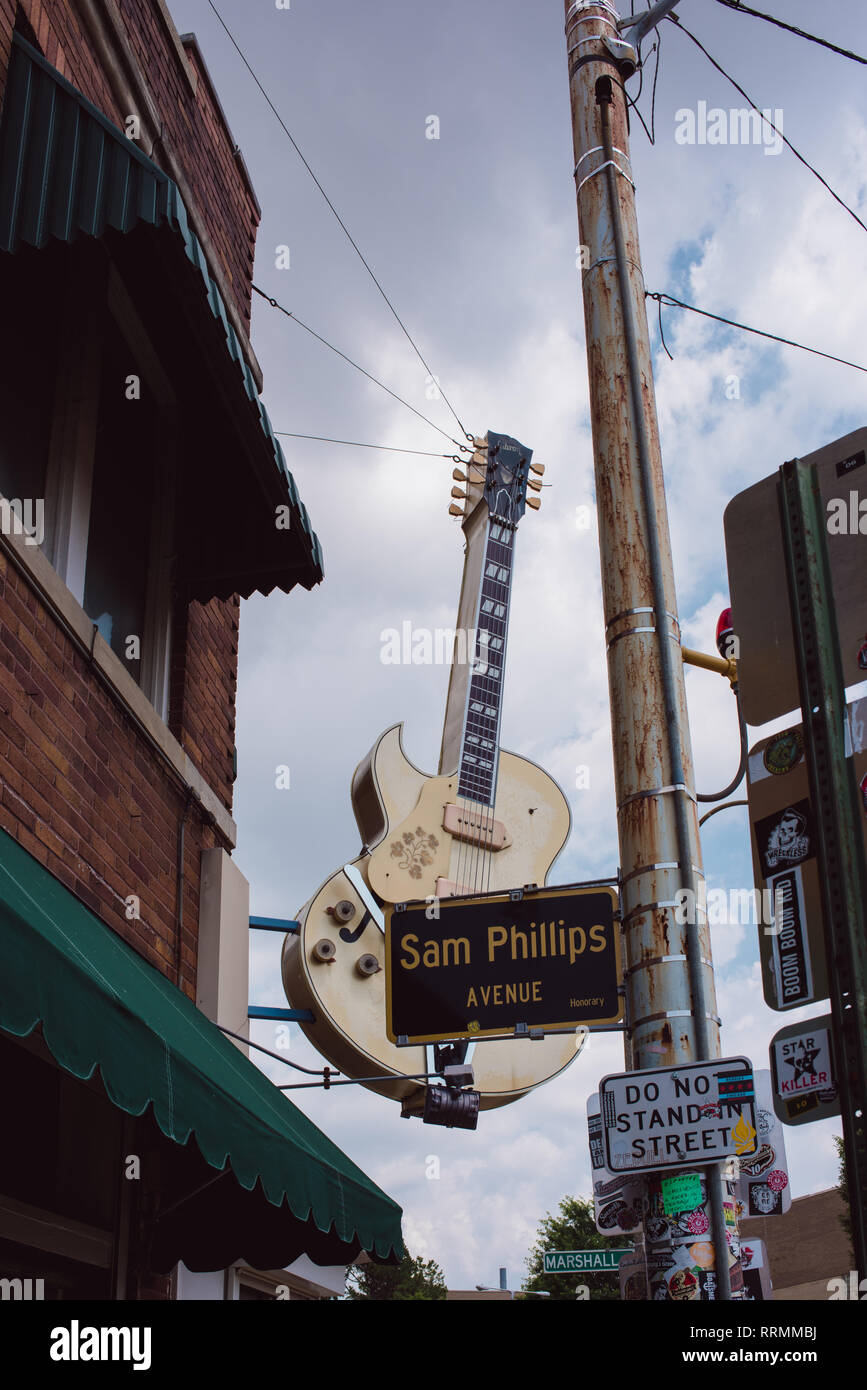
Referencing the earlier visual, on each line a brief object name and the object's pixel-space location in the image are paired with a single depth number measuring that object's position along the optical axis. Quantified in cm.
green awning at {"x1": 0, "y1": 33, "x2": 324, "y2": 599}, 477
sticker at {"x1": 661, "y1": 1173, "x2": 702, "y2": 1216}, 395
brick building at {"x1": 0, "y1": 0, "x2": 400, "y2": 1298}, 441
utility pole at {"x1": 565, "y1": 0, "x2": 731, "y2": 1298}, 418
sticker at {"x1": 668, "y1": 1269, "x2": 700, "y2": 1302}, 379
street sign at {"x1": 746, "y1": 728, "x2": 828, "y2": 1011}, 327
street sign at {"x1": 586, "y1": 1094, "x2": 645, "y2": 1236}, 418
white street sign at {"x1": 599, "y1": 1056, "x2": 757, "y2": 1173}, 387
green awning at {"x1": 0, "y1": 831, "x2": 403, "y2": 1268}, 336
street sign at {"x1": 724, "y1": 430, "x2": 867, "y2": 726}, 355
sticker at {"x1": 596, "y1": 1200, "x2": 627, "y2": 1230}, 439
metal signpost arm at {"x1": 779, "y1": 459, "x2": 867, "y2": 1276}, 305
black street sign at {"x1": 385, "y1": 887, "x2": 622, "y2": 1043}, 503
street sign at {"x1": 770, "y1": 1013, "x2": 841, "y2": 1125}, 314
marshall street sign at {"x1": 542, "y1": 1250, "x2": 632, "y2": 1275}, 991
